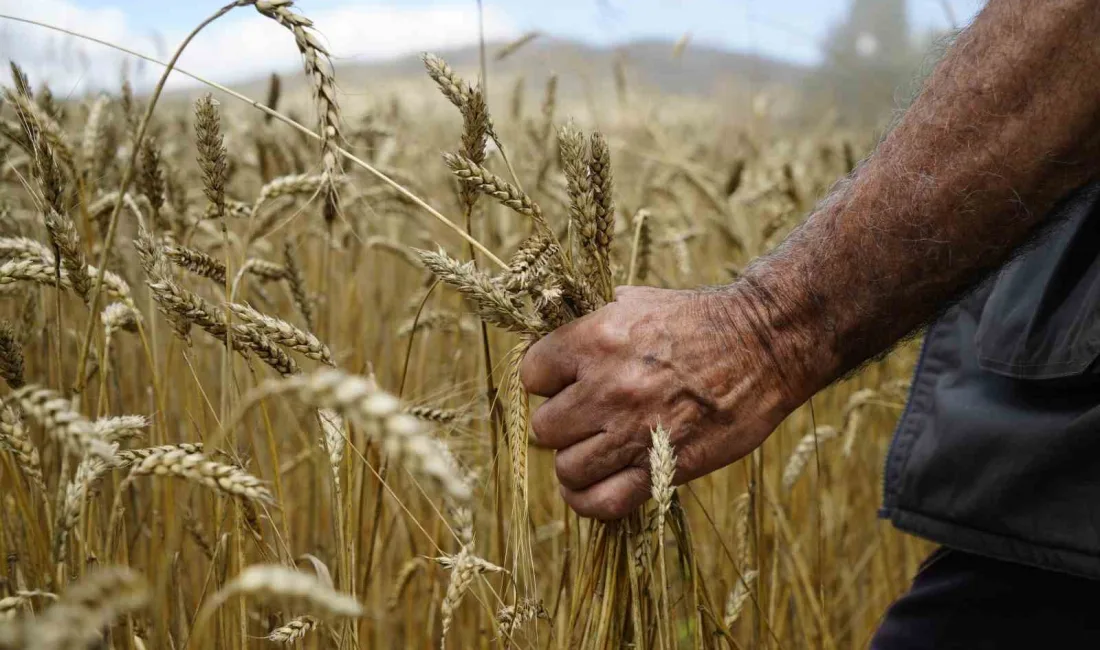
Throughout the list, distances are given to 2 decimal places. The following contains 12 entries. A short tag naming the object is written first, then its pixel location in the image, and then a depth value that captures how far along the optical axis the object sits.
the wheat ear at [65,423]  0.55
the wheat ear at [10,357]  0.86
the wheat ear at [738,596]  1.19
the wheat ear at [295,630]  0.90
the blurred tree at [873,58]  23.66
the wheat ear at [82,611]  0.37
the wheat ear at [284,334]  0.91
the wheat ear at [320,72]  0.80
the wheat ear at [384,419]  0.41
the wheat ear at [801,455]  1.42
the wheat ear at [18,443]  0.81
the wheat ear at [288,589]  0.42
